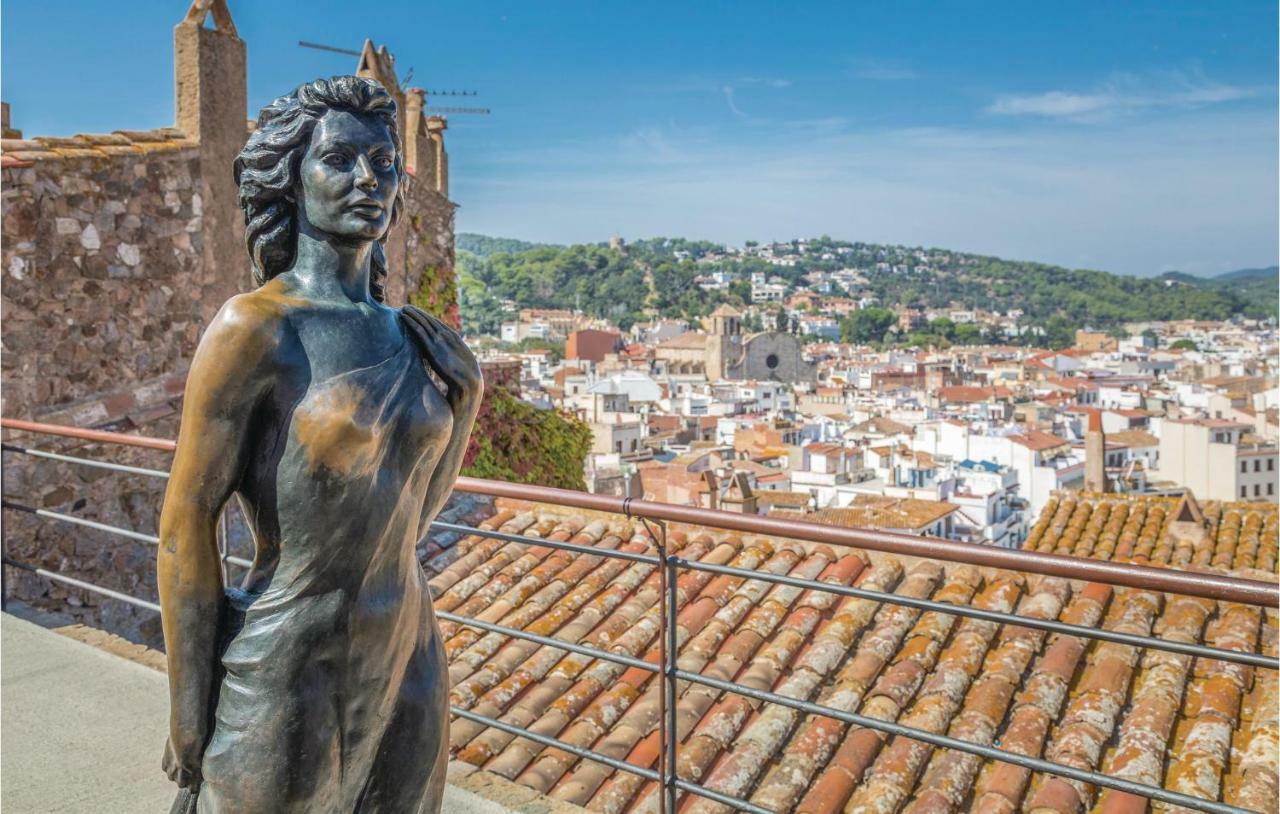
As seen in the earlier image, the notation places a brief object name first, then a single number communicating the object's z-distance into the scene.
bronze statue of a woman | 1.40
